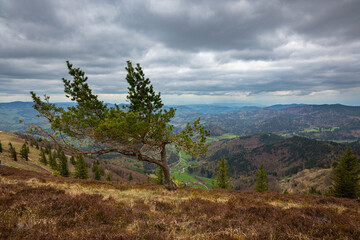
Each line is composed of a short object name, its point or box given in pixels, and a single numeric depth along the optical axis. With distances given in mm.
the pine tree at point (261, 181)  48938
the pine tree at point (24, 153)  81744
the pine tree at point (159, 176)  47444
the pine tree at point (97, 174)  67925
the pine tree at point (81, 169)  51812
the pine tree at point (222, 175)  46125
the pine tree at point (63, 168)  57612
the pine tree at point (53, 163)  76812
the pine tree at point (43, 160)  94562
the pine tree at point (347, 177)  35500
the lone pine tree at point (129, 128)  13297
